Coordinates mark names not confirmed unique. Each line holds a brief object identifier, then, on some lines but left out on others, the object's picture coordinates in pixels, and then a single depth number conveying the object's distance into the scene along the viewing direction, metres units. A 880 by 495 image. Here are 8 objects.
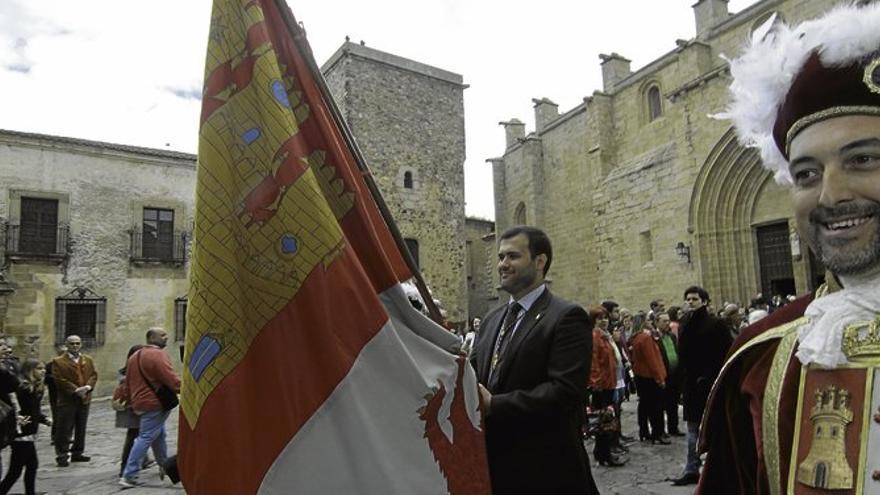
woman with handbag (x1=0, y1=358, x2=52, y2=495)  5.36
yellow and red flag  1.54
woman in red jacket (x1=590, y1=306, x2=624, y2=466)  6.40
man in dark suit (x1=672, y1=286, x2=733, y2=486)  5.13
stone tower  21.97
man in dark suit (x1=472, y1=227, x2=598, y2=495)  2.22
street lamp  15.50
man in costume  1.13
